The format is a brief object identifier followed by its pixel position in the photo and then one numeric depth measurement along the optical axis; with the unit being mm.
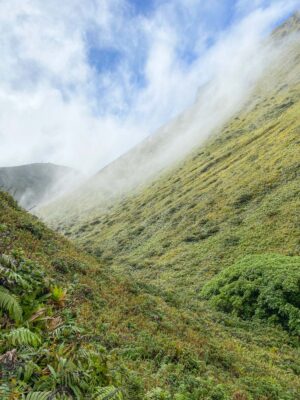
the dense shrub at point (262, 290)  21125
